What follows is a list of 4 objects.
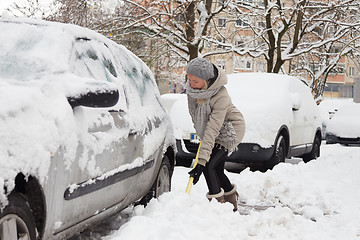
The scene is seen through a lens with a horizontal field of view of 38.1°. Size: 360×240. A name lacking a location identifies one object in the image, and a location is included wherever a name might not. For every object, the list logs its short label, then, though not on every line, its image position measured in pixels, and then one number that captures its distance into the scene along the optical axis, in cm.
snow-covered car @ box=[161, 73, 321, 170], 834
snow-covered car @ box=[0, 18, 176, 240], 279
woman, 486
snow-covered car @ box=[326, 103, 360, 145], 1611
